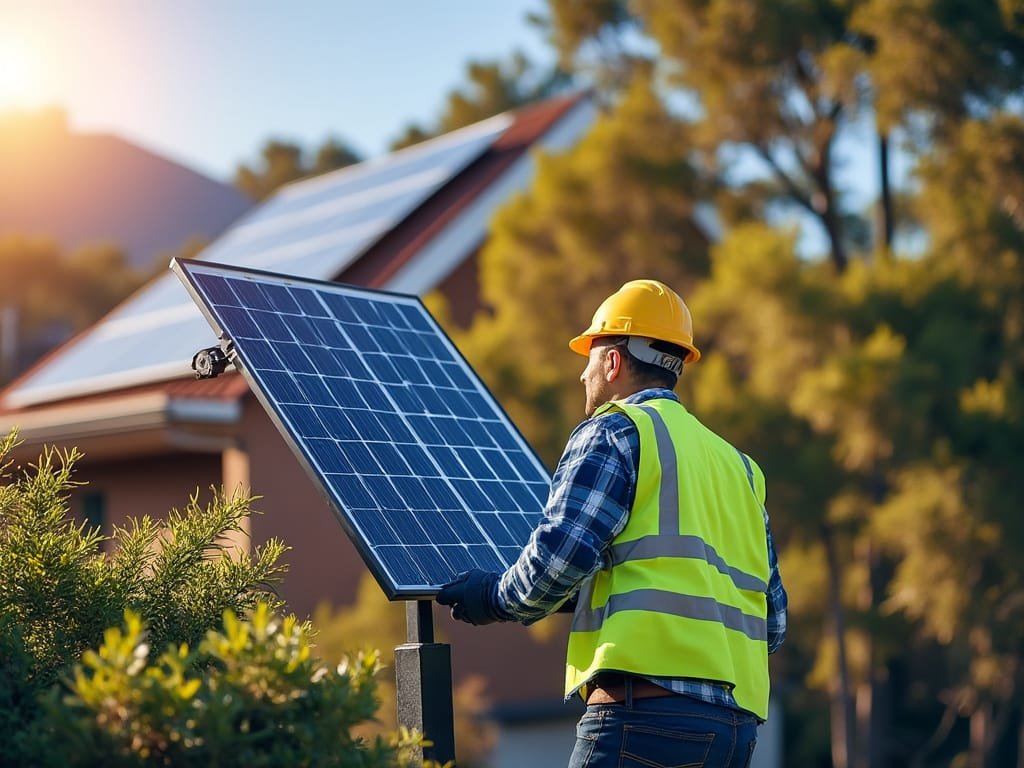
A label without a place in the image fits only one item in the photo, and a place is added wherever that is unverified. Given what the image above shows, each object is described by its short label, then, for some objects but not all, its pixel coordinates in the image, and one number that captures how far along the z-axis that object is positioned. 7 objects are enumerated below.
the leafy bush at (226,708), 2.97
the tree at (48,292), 30.27
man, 3.79
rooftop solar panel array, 11.80
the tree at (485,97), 34.41
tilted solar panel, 4.21
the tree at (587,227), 13.68
